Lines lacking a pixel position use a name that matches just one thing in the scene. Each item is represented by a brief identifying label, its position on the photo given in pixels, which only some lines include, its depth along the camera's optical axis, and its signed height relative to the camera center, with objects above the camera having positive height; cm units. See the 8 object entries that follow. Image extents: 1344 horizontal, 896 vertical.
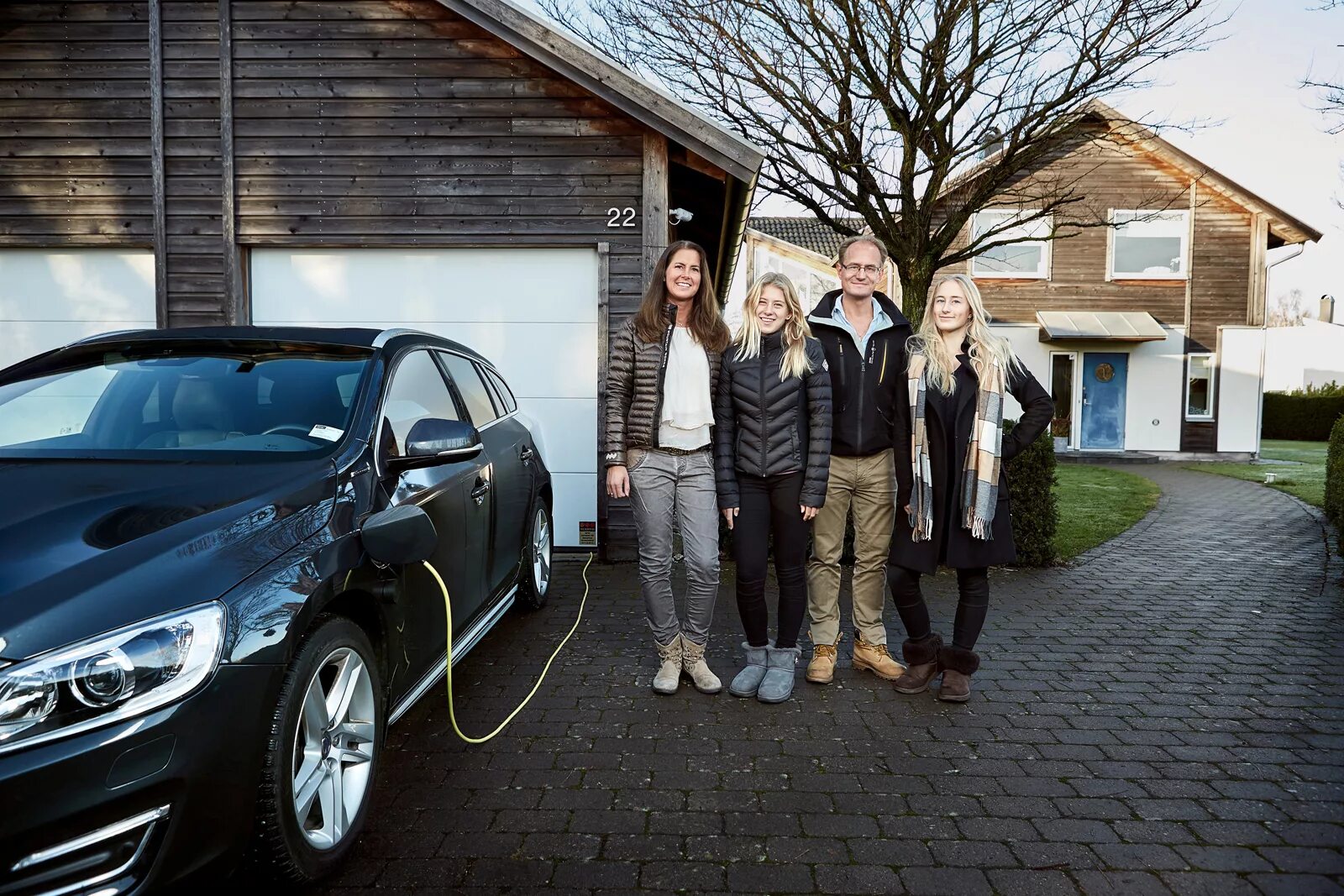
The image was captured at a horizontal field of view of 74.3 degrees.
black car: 186 -51
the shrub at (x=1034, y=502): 700 -78
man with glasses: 422 -19
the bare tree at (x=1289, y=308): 7411 +865
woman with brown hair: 410 -12
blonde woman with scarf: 395 -20
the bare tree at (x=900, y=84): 835 +316
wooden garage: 721 +177
